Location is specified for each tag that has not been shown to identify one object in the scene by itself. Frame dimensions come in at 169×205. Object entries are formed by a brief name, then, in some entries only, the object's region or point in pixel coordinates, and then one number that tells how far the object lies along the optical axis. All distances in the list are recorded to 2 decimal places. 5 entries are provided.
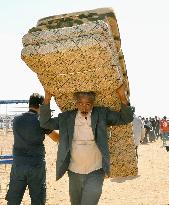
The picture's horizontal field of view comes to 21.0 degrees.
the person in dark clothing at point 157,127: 34.70
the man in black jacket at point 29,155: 4.96
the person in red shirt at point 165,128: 25.71
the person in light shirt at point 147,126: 30.57
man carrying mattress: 4.29
